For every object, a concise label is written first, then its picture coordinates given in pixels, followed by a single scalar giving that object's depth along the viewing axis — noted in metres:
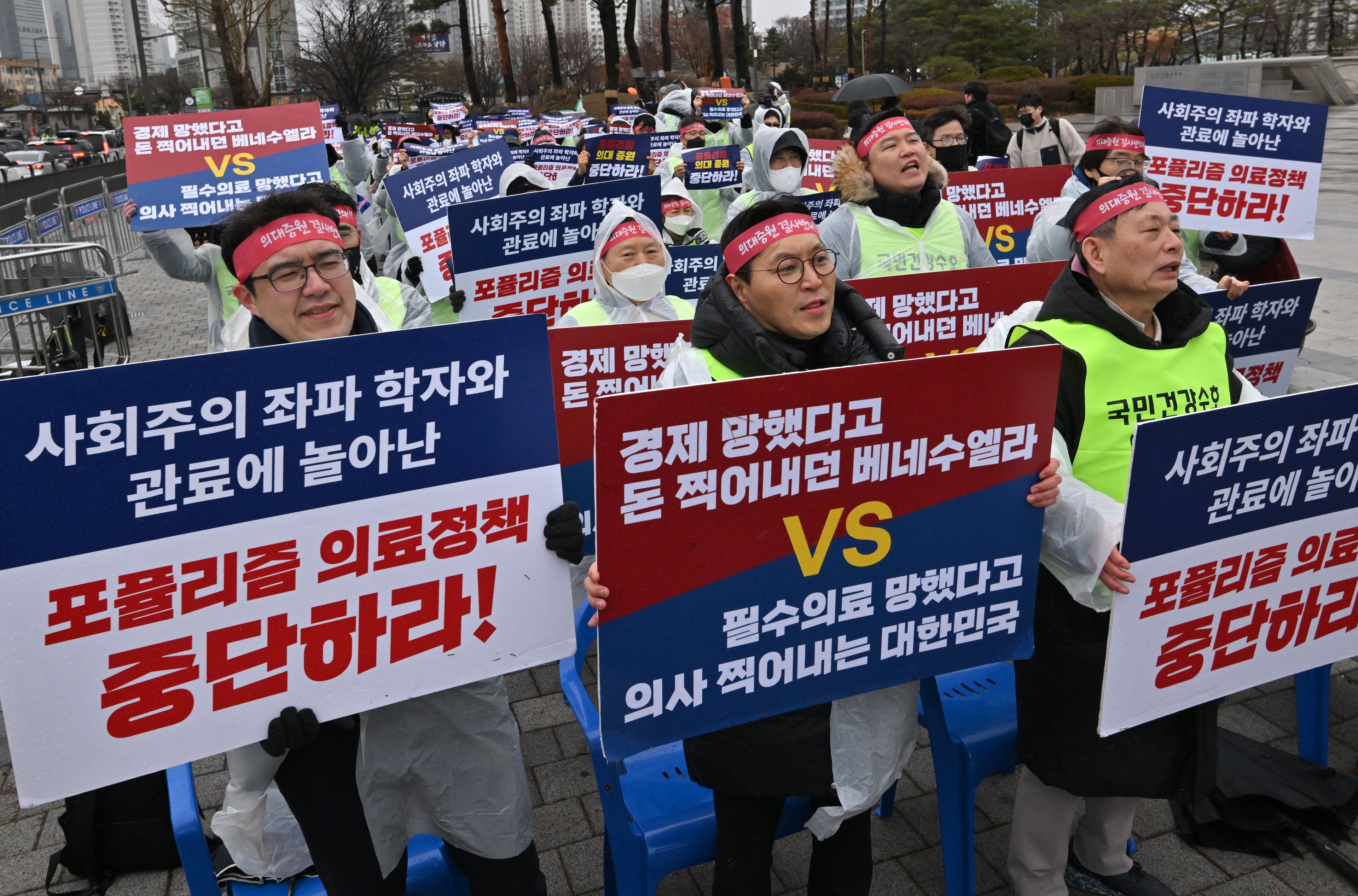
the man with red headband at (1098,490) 2.50
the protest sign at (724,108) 13.80
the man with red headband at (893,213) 4.50
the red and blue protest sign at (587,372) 3.64
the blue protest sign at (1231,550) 2.32
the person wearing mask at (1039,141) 10.12
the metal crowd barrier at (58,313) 5.65
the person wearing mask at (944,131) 8.14
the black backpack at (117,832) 3.11
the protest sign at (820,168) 7.91
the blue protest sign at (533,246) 5.21
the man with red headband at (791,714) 2.39
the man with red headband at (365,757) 2.38
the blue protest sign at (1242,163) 5.09
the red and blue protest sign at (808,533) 2.11
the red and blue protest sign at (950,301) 3.89
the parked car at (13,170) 32.69
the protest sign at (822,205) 6.51
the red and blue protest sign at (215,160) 5.84
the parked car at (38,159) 37.34
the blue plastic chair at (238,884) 2.31
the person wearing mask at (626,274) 4.14
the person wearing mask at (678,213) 7.45
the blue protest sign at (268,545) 1.93
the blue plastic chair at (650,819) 2.62
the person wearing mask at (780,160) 7.52
